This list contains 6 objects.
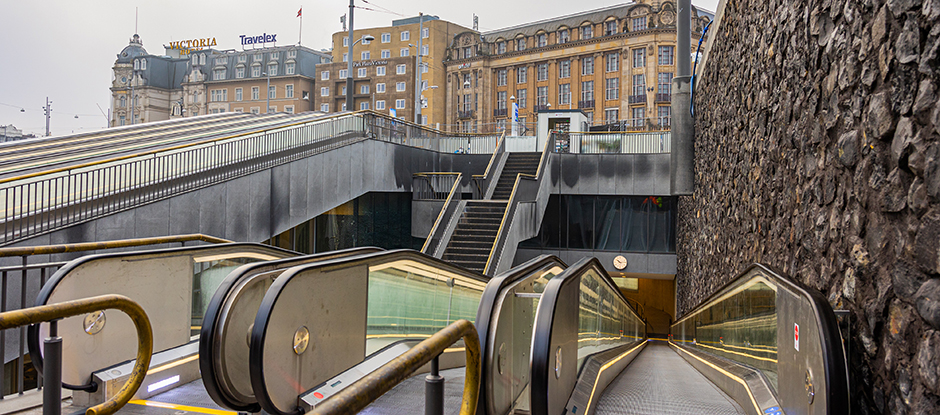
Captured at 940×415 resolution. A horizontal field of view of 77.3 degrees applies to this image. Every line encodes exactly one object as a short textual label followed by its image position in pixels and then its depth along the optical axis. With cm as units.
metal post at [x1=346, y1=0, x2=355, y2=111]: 2360
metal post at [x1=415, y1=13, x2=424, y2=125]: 3389
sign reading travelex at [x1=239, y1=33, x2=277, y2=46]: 7612
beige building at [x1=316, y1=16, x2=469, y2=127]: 6512
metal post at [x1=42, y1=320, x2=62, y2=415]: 308
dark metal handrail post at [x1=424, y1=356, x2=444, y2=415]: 200
